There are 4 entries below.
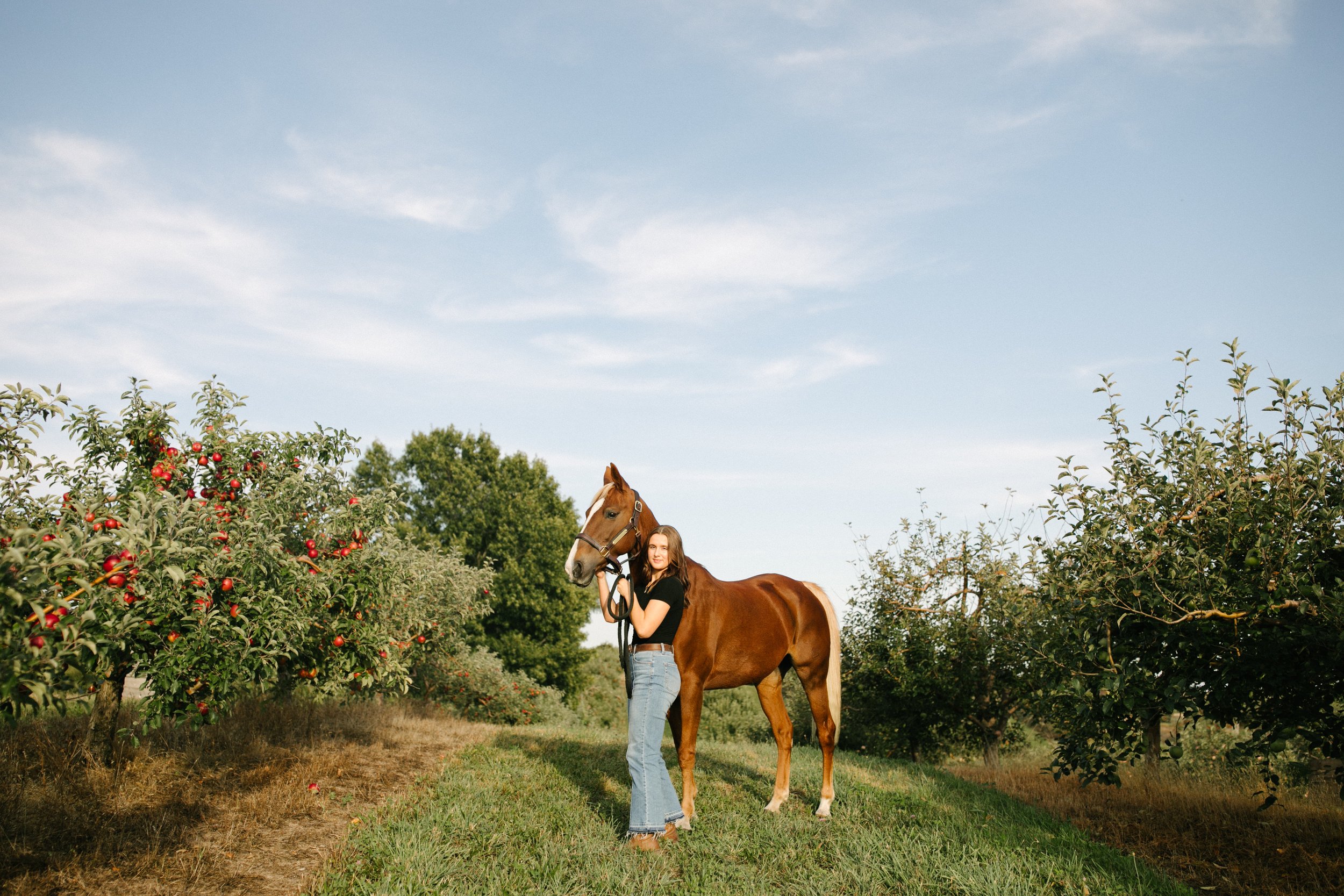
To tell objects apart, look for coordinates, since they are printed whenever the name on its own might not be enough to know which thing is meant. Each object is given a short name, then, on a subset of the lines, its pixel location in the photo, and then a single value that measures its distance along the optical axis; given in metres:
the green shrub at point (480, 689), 19.36
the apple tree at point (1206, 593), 5.93
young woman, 6.30
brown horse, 6.70
